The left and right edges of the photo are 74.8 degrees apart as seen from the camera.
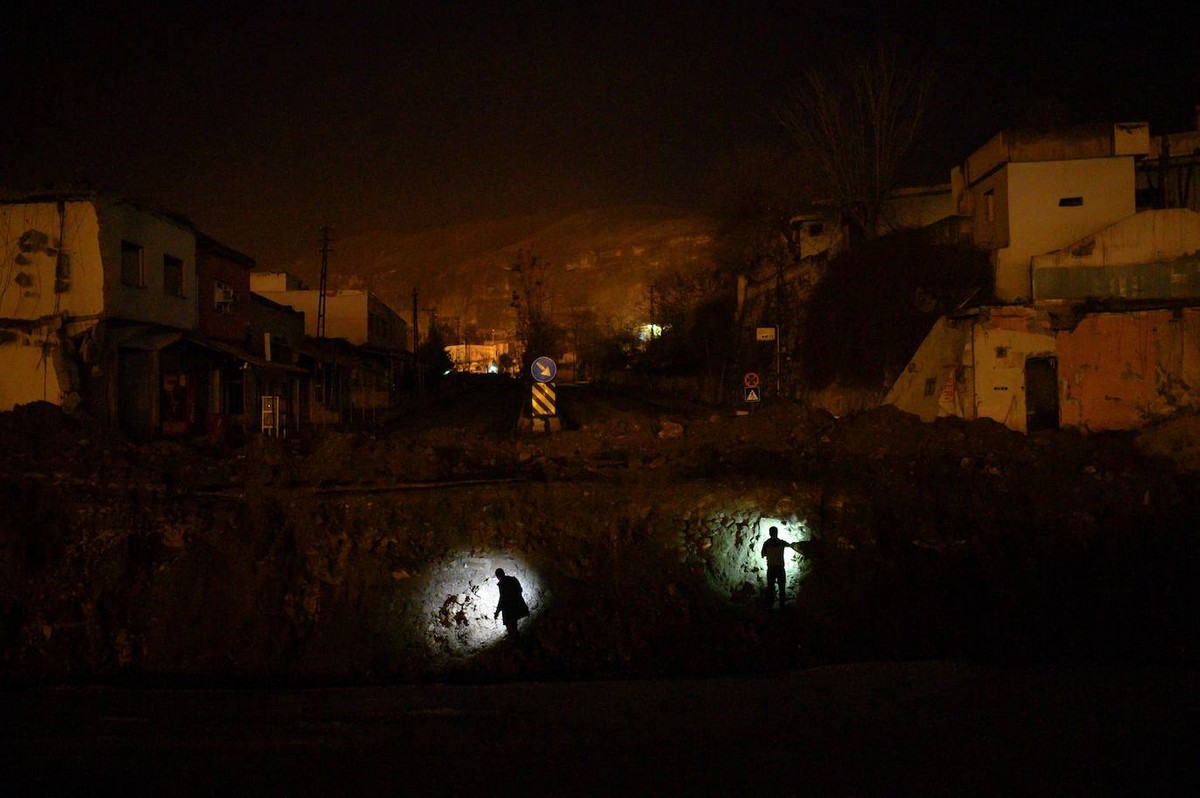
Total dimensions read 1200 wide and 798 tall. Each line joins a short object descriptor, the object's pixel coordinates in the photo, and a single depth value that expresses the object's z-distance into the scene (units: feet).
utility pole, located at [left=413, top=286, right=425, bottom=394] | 171.63
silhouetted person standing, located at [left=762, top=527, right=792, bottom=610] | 30.55
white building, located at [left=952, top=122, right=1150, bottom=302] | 71.67
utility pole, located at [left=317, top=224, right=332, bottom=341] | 134.17
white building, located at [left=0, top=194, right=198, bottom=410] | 62.59
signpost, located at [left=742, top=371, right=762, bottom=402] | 64.59
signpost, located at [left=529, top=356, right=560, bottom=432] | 66.39
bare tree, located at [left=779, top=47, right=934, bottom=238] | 106.73
